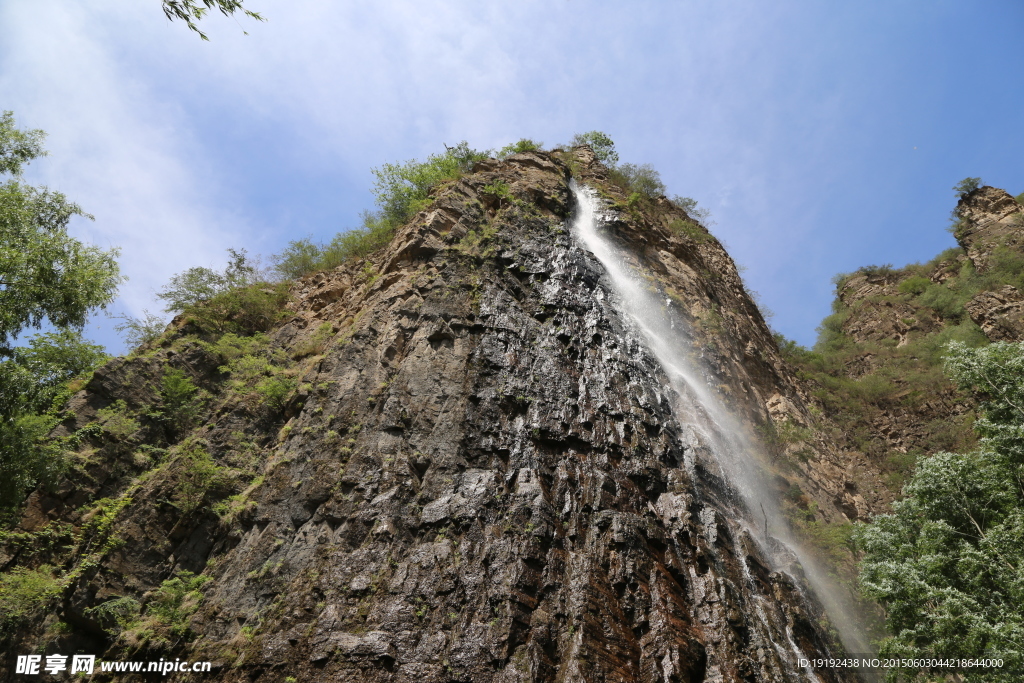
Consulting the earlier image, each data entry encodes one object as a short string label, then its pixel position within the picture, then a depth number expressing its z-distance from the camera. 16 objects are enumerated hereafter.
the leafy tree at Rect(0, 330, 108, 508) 11.37
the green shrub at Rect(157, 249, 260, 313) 18.97
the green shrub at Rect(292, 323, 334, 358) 16.94
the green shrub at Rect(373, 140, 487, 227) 23.50
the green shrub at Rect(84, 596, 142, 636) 10.76
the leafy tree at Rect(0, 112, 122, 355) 10.92
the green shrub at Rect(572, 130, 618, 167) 30.89
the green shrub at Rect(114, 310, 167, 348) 19.09
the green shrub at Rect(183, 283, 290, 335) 18.36
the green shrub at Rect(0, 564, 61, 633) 10.51
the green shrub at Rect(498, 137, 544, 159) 26.11
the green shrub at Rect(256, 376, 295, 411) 15.01
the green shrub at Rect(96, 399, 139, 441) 14.10
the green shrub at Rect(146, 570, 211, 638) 10.17
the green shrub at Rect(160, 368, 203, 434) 15.25
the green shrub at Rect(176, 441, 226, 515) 12.67
